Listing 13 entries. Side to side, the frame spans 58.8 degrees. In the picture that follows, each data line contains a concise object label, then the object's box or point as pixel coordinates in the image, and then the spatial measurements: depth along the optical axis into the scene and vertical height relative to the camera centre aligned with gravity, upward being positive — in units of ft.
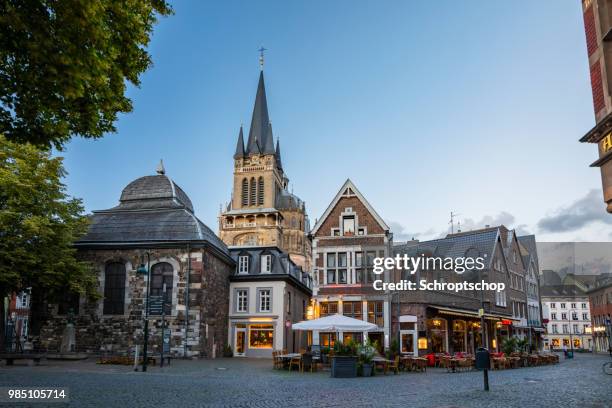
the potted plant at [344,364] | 67.10 -5.69
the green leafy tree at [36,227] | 87.25 +14.55
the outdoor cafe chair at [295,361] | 76.93 -6.14
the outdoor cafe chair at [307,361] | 76.56 -6.07
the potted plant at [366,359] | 70.38 -5.33
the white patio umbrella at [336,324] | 77.30 -1.00
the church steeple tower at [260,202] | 290.35 +63.52
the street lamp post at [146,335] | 71.40 -2.50
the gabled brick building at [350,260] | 106.11 +11.26
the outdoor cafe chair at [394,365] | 76.02 -6.60
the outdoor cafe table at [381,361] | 72.38 -5.76
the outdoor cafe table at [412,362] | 79.27 -6.34
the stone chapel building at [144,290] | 103.71 +5.12
